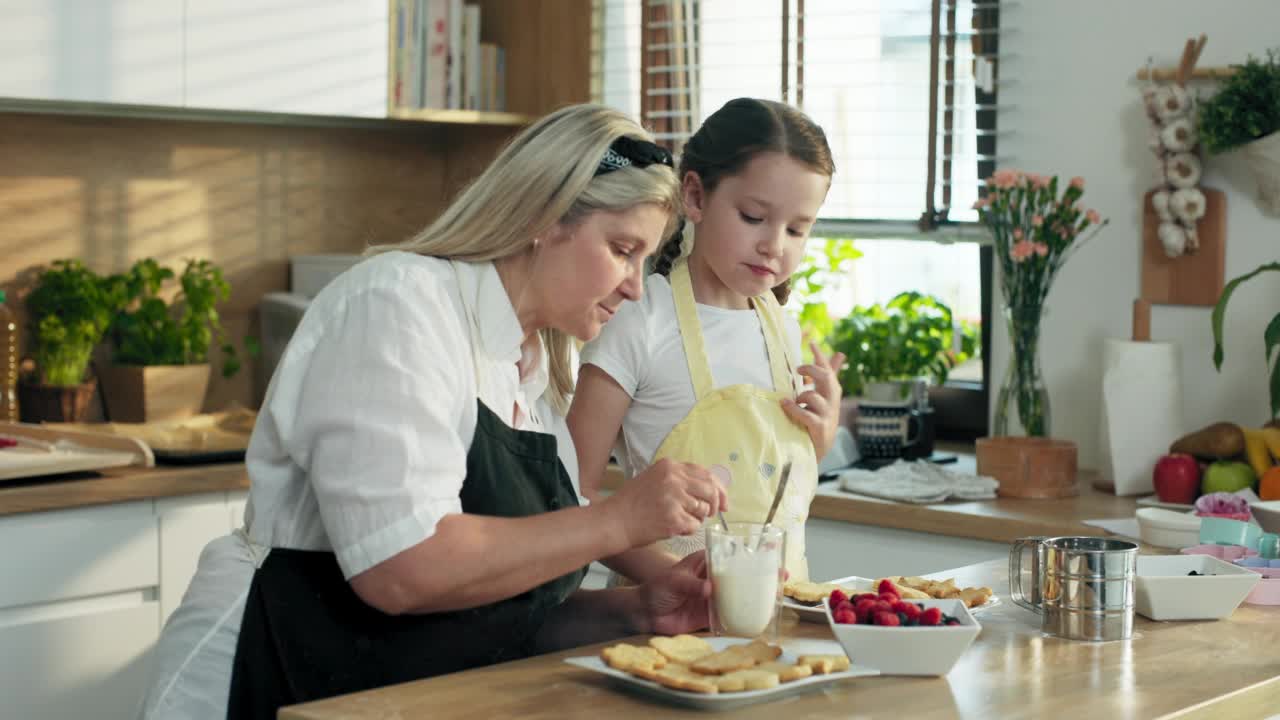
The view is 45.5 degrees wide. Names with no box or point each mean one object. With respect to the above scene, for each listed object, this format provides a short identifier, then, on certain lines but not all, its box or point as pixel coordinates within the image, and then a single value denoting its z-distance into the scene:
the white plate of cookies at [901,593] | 1.68
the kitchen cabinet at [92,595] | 2.64
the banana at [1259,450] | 2.66
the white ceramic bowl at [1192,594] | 1.73
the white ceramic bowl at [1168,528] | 2.13
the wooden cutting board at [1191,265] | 2.97
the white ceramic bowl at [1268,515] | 2.03
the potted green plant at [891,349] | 3.32
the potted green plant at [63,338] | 3.27
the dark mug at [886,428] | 3.18
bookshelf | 3.83
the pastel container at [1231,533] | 2.00
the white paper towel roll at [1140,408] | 2.85
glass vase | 2.92
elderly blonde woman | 1.44
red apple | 2.72
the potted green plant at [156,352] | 3.38
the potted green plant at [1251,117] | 2.79
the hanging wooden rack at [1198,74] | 2.92
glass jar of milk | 1.51
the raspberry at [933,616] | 1.47
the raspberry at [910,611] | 1.49
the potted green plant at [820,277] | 3.55
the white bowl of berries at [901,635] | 1.43
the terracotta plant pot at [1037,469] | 2.84
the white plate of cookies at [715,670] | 1.32
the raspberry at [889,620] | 1.46
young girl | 2.00
